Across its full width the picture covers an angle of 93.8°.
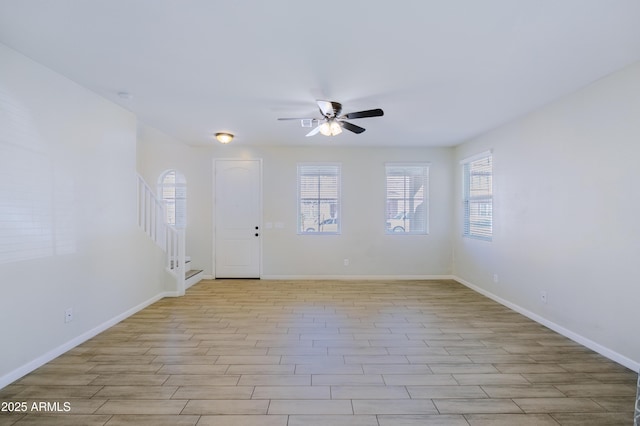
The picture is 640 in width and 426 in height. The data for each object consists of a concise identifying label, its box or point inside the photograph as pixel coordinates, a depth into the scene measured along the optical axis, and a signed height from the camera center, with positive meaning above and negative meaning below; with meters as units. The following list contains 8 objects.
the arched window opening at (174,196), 6.20 +0.33
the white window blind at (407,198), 6.07 +0.27
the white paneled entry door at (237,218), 5.98 -0.13
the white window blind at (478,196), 4.86 +0.26
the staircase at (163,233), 4.26 -0.34
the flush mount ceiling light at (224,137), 4.90 +1.24
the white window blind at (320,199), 6.05 +0.24
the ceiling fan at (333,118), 3.17 +1.06
